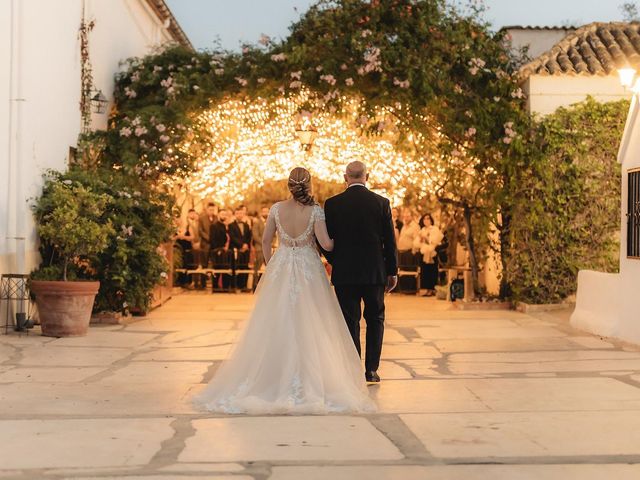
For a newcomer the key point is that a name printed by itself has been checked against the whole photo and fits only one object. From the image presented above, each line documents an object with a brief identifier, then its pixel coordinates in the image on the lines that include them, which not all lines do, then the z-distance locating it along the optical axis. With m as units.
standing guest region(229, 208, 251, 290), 22.45
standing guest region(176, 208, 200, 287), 23.20
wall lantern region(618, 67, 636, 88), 13.30
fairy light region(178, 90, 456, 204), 17.73
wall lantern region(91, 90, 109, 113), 16.67
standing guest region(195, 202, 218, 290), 23.14
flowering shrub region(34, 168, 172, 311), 13.38
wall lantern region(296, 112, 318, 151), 17.69
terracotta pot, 12.86
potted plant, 12.90
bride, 7.72
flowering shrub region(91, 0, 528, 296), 17.00
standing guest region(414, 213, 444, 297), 21.53
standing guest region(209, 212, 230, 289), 22.42
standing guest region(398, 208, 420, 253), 22.31
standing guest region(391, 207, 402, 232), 23.98
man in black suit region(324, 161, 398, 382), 8.62
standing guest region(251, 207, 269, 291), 22.02
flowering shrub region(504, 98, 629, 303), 16.84
